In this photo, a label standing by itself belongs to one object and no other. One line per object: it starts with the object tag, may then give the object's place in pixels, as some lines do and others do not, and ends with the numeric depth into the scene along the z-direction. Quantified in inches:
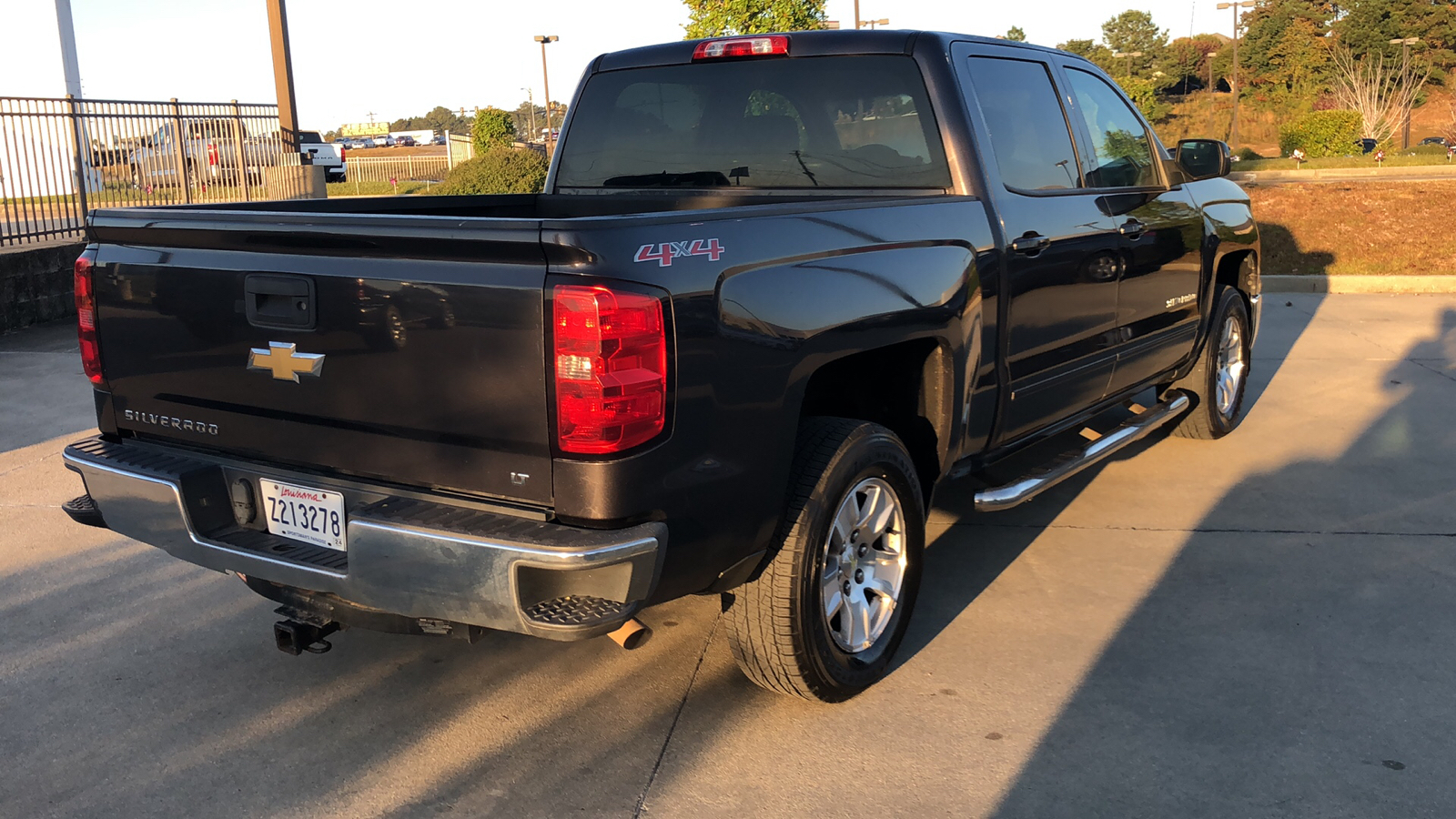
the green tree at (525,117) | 5442.9
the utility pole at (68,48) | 909.2
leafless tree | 1678.2
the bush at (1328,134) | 1539.1
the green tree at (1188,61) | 3959.2
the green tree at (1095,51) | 3096.0
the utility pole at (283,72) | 594.5
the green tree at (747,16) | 771.4
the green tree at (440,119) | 6813.0
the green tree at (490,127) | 1397.6
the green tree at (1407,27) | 2908.5
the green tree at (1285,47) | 2706.7
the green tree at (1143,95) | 1991.9
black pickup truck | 104.4
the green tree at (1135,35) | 4144.7
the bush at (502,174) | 652.1
